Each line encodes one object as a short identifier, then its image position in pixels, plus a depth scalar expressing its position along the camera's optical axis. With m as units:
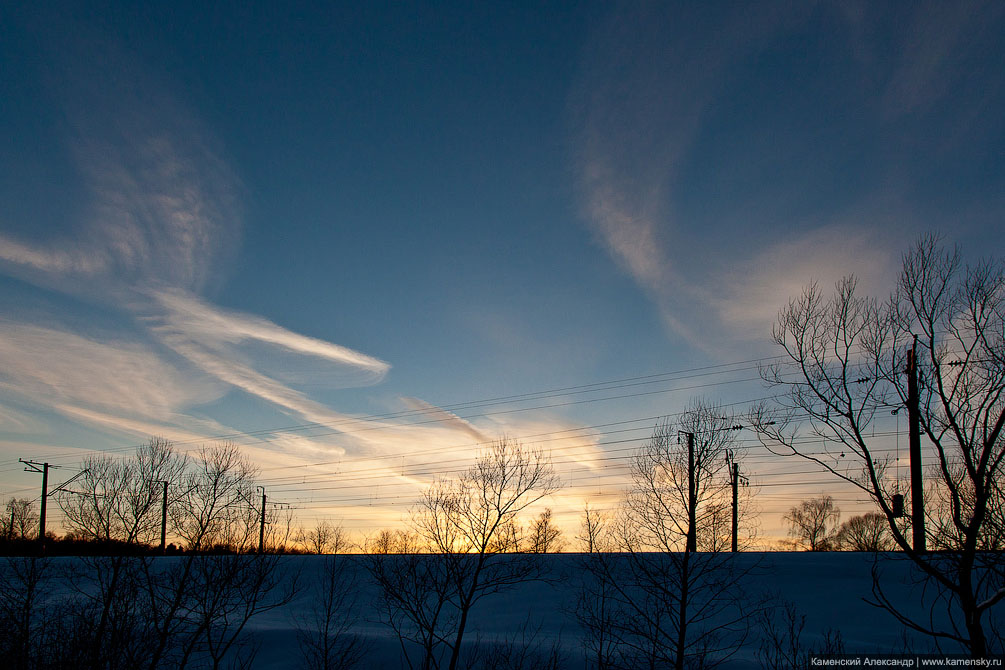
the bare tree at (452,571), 24.17
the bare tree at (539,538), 24.27
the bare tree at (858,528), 44.05
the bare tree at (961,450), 10.09
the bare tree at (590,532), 26.48
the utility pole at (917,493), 20.78
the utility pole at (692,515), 21.67
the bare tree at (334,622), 30.20
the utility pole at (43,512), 46.75
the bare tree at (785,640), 23.30
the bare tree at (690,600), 21.77
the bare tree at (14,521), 45.03
